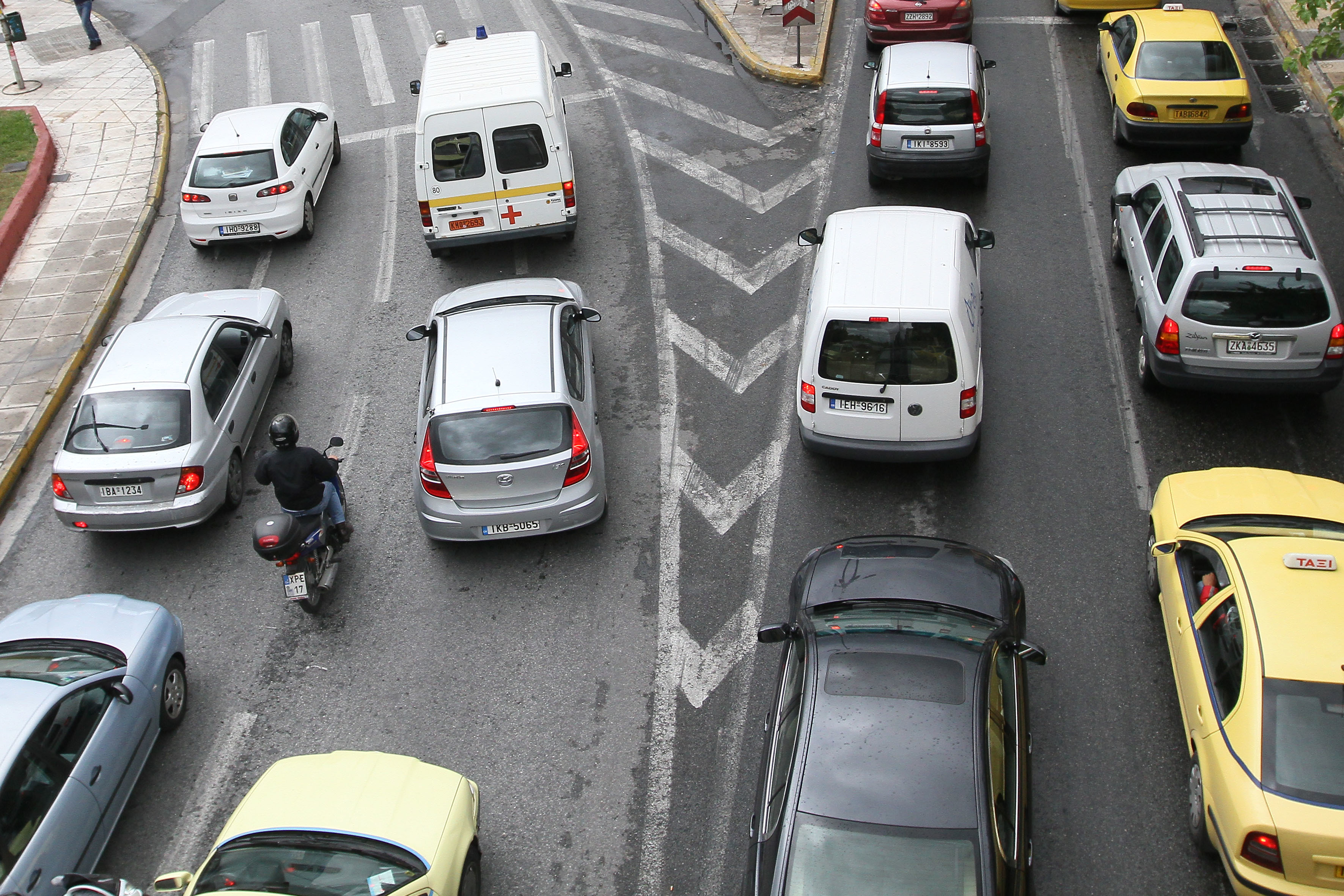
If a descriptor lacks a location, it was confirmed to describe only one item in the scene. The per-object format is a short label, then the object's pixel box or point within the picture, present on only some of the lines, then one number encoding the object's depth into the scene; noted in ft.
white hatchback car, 48.70
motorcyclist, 31.22
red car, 58.65
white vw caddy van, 31.65
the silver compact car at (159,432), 33.65
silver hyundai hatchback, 31.99
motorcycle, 30.40
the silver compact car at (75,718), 23.08
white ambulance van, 43.83
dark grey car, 19.88
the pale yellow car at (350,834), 20.97
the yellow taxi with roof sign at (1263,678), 20.16
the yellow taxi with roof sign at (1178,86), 47.67
